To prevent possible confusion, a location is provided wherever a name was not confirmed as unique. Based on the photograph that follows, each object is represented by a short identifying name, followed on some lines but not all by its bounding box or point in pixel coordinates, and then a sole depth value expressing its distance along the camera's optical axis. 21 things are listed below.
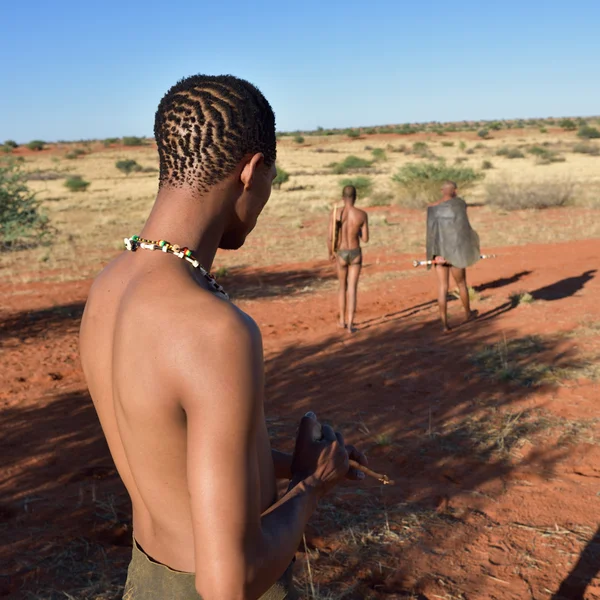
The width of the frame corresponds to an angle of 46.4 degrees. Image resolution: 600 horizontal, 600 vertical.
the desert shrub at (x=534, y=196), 19.91
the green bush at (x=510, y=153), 44.06
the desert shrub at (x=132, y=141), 75.00
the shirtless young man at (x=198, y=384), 1.11
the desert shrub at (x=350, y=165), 39.31
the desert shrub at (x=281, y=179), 30.82
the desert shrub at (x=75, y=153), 60.22
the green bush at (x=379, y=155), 46.75
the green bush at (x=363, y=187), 24.03
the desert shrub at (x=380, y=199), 23.48
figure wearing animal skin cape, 8.09
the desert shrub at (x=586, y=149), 44.25
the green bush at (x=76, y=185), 33.91
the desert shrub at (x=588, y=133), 58.06
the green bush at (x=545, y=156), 38.81
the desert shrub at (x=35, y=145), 70.88
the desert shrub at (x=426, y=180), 22.16
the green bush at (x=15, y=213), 10.59
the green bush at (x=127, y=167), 45.66
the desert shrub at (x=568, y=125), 69.31
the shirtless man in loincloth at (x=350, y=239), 8.18
